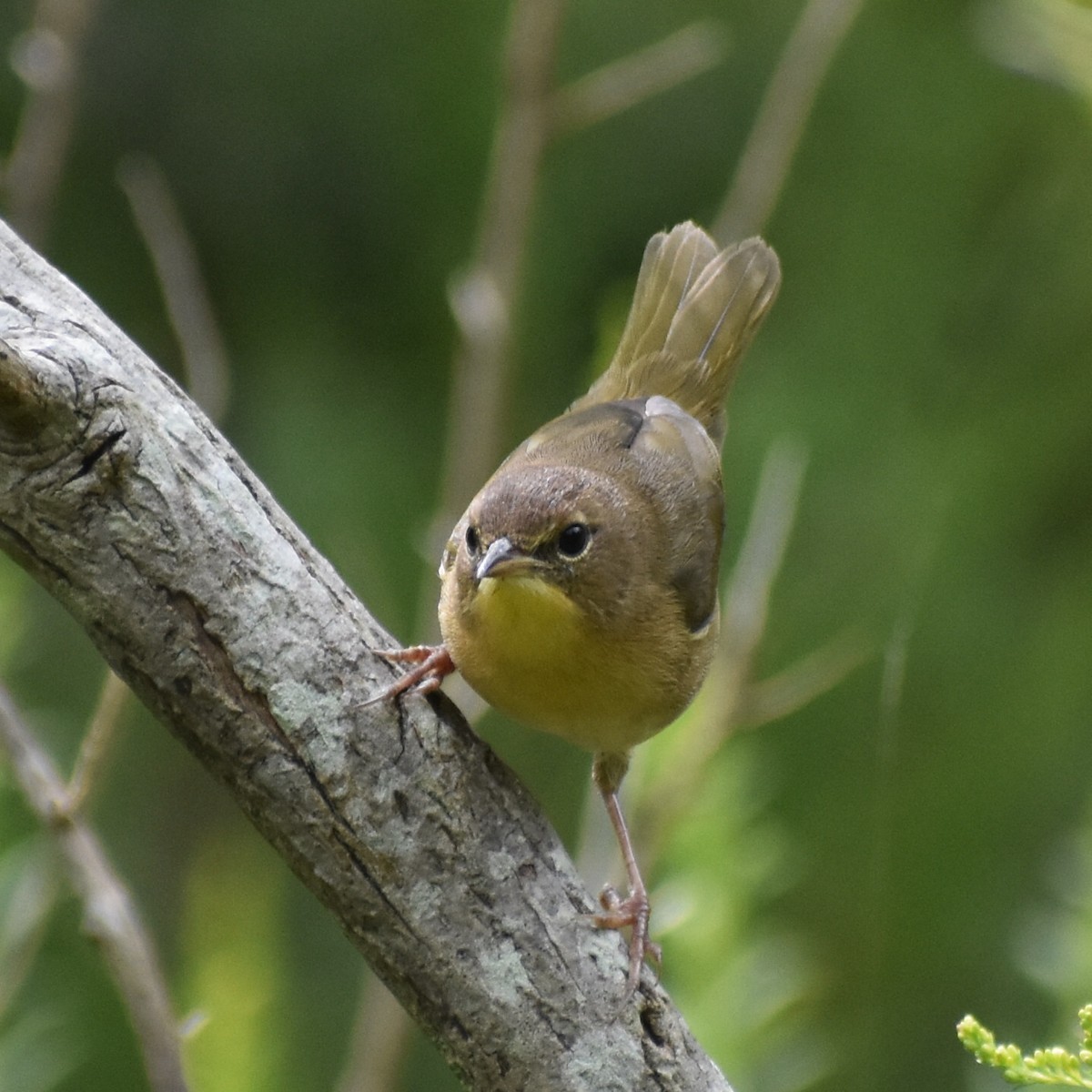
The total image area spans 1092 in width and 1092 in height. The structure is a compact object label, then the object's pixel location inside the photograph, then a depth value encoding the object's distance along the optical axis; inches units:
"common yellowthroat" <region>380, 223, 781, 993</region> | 194.7
